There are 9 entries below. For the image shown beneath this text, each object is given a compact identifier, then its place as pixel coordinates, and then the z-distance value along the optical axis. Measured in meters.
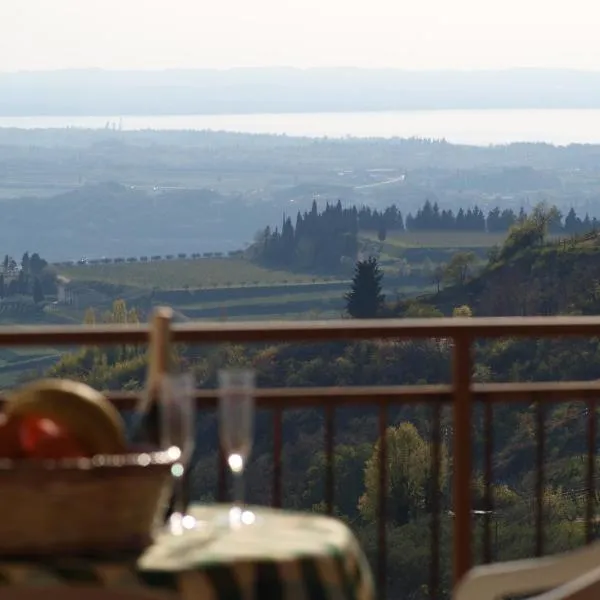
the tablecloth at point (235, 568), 6.48
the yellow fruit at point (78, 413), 6.59
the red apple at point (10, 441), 6.55
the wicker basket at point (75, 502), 6.47
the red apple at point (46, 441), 6.54
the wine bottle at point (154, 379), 6.77
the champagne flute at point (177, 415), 6.72
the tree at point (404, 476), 39.22
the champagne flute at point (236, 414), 6.81
